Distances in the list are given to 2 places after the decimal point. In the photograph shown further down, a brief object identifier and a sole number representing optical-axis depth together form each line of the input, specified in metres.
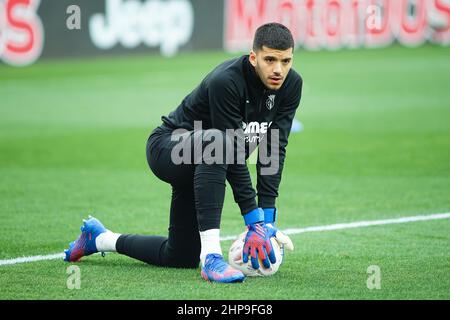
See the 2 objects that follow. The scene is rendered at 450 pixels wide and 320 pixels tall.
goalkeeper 12.27
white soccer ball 12.66
